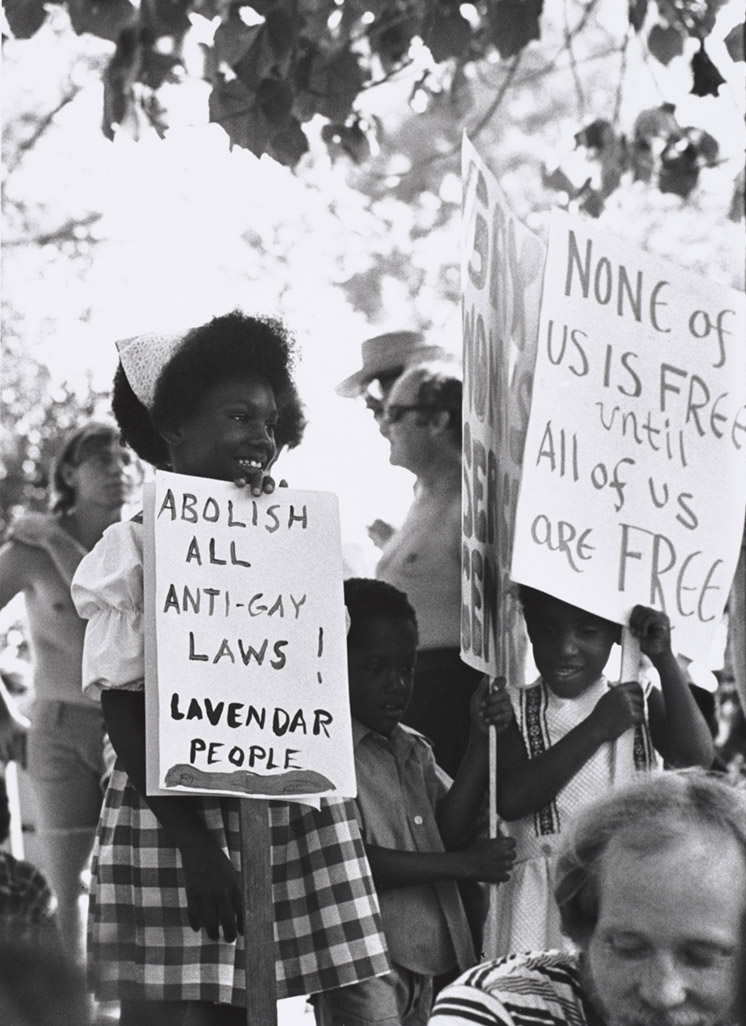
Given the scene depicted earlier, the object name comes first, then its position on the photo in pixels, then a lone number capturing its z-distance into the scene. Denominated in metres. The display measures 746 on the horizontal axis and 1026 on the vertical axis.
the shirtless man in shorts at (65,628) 5.09
